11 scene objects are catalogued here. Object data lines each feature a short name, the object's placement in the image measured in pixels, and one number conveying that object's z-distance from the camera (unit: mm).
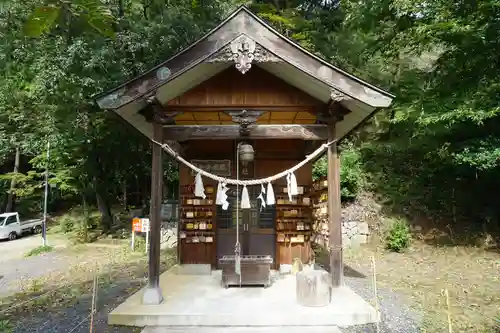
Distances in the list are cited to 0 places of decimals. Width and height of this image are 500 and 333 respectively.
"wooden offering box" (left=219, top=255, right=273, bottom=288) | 6836
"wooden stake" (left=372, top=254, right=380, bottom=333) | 4975
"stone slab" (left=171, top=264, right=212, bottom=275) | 8383
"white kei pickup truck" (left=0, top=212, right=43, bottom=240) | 20073
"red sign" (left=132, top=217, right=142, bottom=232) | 13680
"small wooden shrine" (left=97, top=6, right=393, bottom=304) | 5621
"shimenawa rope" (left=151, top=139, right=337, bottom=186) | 6055
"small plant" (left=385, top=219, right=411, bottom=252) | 12438
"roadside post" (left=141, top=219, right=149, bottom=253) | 13656
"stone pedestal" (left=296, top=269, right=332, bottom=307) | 5539
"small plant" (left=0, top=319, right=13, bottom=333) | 4934
